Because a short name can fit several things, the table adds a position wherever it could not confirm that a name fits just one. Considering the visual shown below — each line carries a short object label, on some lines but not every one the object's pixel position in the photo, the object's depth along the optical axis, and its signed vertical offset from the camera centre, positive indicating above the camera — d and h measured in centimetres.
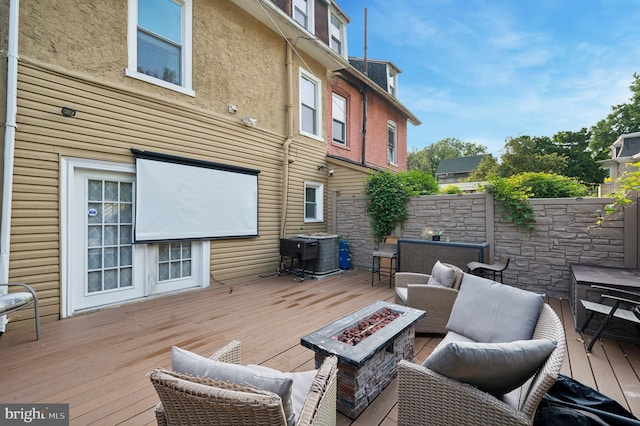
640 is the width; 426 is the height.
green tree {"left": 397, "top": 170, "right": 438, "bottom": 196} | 661 +81
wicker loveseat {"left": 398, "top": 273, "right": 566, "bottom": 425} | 132 -87
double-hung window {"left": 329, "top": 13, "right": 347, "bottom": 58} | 895 +586
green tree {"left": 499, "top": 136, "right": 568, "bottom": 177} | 1547 +324
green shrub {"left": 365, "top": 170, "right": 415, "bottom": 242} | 650 +35
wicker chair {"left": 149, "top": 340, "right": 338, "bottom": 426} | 97 -67
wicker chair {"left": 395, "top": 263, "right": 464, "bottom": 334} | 321 -100
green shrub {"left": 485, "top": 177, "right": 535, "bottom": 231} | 502 +26
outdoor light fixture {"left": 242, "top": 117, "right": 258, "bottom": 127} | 593 +199
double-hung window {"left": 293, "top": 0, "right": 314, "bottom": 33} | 760 +549
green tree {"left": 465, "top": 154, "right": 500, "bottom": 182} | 1874 +325
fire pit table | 196 -96
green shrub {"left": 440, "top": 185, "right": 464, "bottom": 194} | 640 +62
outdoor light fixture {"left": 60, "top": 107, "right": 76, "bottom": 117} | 372 +136
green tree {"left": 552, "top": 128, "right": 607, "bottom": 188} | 1762 +402
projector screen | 447 +27
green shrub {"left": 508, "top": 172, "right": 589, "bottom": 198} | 507 +57
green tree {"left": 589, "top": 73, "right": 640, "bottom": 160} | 1808 +621
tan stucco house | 352 +114
